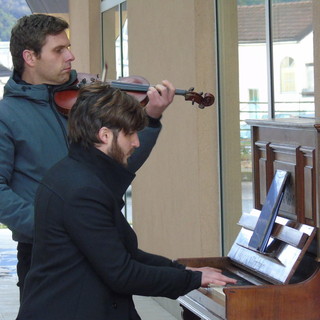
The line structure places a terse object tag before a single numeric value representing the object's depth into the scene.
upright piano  4.18
